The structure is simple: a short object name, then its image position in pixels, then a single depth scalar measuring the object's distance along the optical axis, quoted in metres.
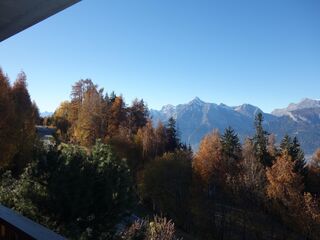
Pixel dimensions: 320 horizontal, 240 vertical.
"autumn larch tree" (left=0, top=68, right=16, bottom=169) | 12.78
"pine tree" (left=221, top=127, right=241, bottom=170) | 25.85
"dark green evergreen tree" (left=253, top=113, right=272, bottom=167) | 27.89
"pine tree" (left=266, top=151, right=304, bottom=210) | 19.21
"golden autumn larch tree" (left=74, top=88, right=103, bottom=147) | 24.31
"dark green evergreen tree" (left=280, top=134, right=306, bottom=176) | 25.62
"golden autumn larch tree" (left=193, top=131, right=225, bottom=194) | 22.18
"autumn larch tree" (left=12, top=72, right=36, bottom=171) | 14.35
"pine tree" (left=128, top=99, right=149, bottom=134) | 31.30
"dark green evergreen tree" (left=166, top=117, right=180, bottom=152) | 29.56
